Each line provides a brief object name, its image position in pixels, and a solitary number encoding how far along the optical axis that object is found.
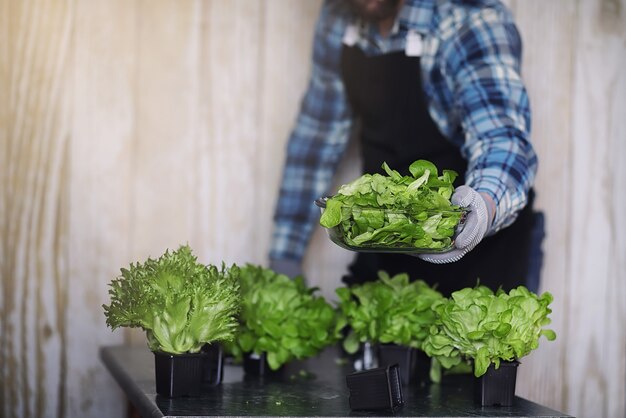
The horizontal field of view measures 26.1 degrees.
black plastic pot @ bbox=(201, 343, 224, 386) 2.19
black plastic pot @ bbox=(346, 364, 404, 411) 1.96
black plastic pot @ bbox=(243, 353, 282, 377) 2.31
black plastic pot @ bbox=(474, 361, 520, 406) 2.04
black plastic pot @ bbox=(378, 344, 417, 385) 2.24
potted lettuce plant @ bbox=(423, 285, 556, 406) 2.02
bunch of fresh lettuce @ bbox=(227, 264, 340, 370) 2.28
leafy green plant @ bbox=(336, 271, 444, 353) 2.23
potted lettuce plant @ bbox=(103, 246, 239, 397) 2.02
